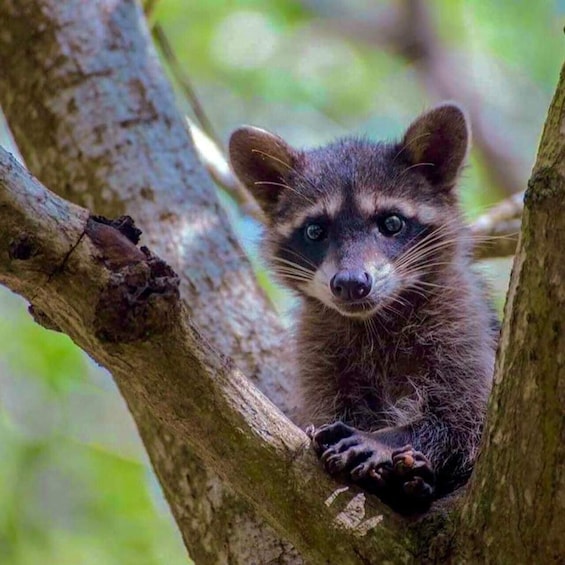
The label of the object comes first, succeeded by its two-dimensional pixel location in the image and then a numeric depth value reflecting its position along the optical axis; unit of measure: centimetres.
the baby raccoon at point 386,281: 697
